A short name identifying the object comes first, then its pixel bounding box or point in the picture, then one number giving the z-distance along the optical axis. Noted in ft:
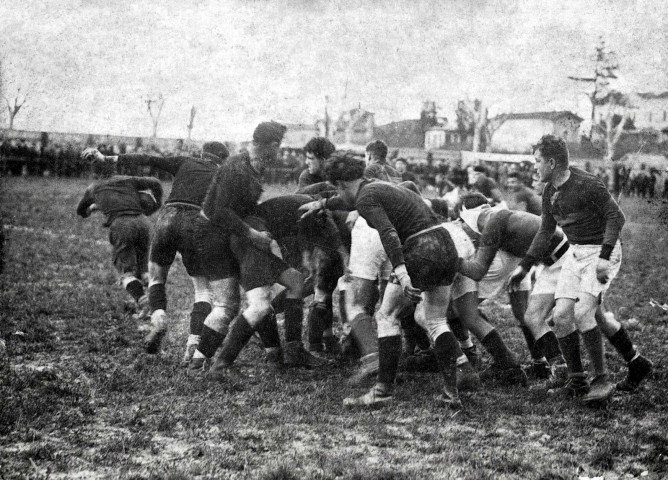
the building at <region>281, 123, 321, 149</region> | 118.36
